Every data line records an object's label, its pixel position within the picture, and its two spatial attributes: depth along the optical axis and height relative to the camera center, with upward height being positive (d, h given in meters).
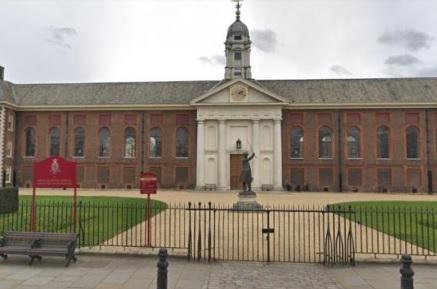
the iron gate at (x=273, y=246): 9.52 -2.20
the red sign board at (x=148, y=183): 11.12 -0.43
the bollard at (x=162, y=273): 6.15 -1.69
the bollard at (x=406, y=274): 5.77 -1.58
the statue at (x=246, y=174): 19.56 -0.28
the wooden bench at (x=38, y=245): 8.73 -1.81
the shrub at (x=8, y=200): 16.25 -1.36
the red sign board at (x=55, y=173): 10.52 -0.14
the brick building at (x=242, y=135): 37.84 +3.38
